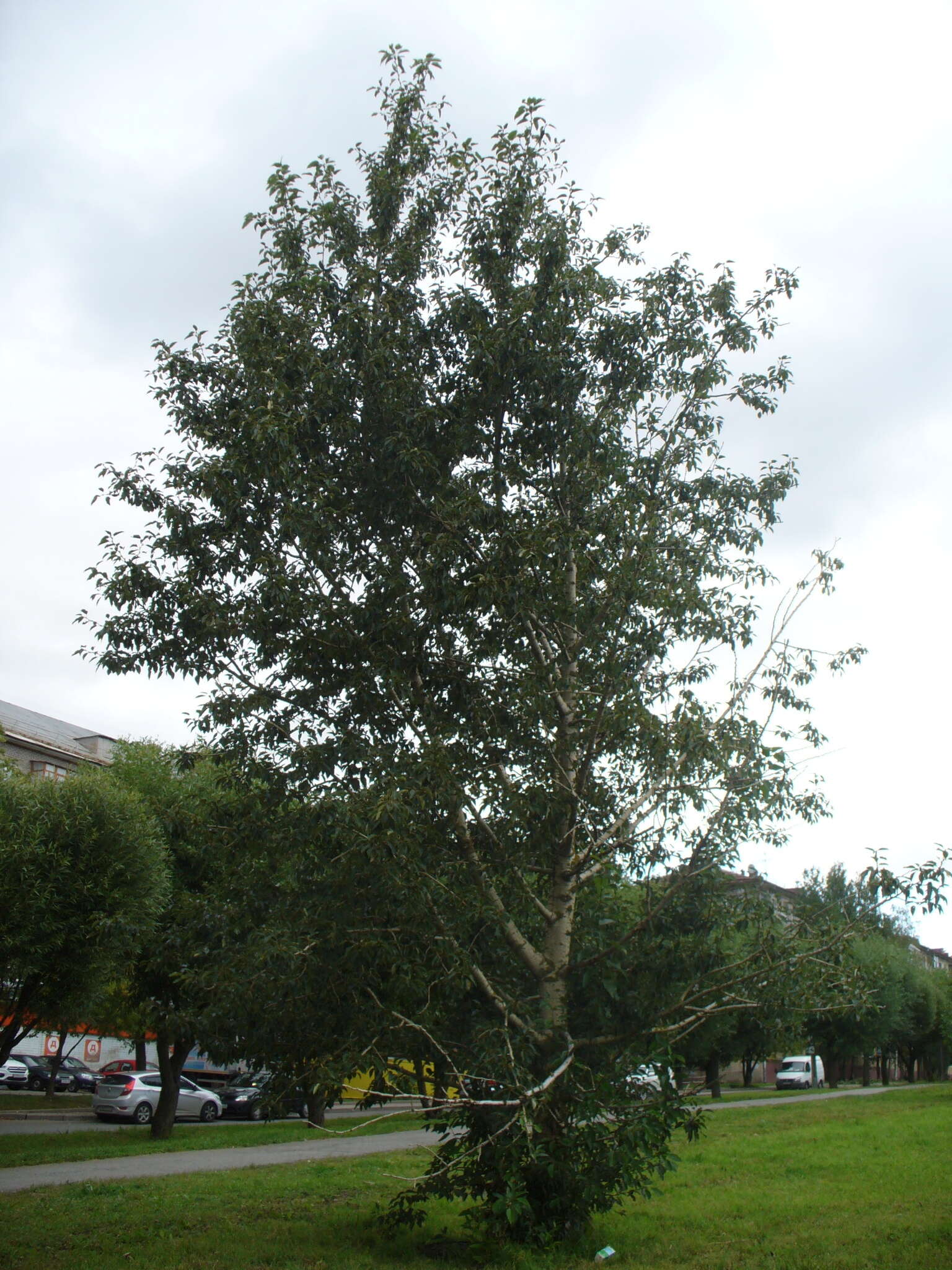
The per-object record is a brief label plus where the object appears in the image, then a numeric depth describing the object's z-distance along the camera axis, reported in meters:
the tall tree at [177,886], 8.98
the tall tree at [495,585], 8.48
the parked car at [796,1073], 49.28
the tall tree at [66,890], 15.97
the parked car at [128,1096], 27.33
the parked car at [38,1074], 39.19
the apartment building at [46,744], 37.59
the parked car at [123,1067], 33.67
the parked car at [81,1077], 40.59
